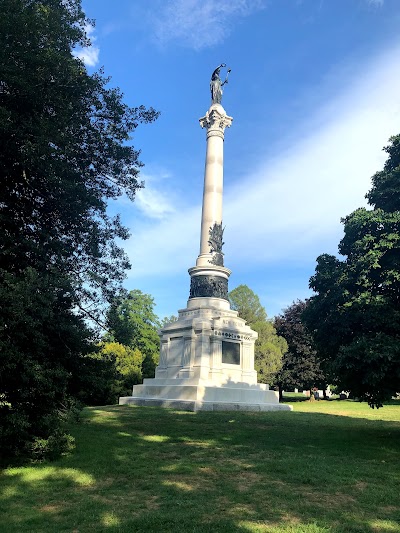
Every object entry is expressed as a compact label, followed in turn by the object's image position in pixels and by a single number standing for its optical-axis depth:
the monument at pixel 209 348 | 21.06
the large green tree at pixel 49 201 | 7.34
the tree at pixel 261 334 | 38.25
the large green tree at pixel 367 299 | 9.88
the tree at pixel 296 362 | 42.03
